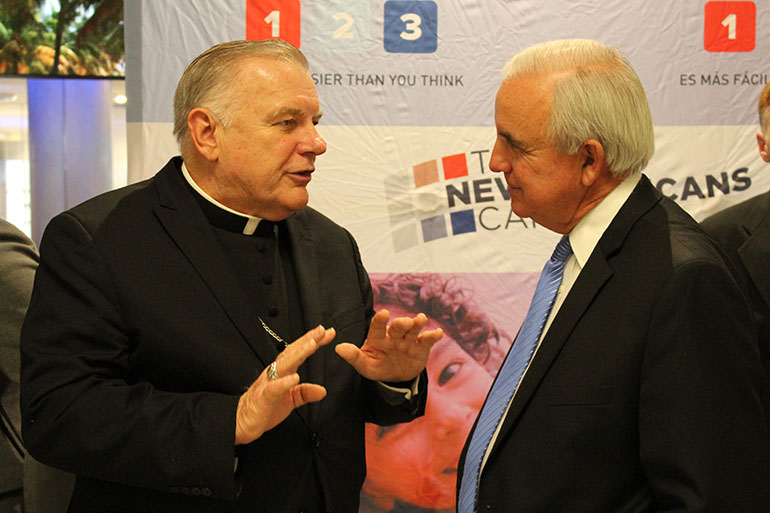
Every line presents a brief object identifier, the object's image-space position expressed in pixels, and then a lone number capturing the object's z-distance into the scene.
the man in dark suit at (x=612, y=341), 1.30
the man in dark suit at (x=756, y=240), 2.32
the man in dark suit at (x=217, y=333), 1.52
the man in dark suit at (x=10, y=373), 2.11
